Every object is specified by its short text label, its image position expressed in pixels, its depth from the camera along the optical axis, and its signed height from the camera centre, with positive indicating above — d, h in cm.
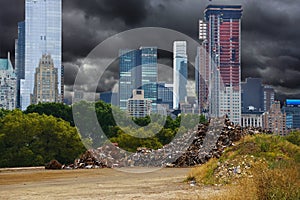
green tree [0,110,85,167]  5791 -450
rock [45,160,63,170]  4547 -535
